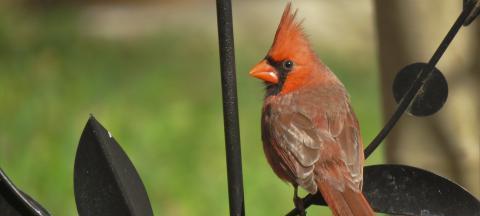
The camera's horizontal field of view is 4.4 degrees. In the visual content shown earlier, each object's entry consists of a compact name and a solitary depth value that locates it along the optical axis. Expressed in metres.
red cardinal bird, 4.26
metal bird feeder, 4.04
